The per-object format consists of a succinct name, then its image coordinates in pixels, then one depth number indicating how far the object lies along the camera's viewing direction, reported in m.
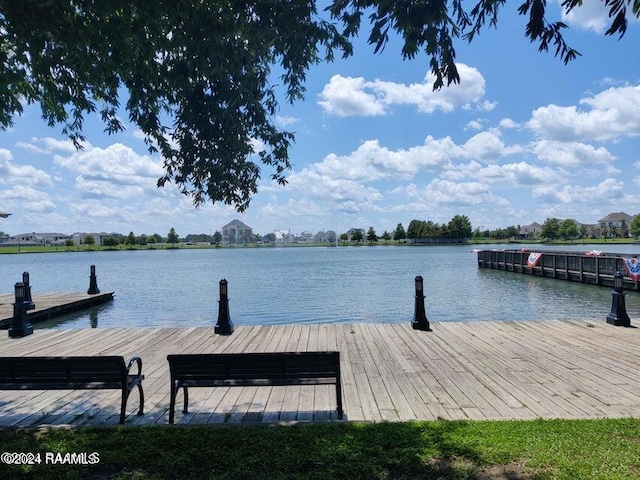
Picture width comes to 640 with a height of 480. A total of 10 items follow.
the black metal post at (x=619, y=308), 11.42
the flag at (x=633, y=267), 29.11
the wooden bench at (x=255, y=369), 5.27
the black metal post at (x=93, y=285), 25.47
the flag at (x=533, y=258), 42.56
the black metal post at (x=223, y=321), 11.45
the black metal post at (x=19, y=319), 11.72
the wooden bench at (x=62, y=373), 5.30
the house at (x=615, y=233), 194.60
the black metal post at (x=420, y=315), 11.43
